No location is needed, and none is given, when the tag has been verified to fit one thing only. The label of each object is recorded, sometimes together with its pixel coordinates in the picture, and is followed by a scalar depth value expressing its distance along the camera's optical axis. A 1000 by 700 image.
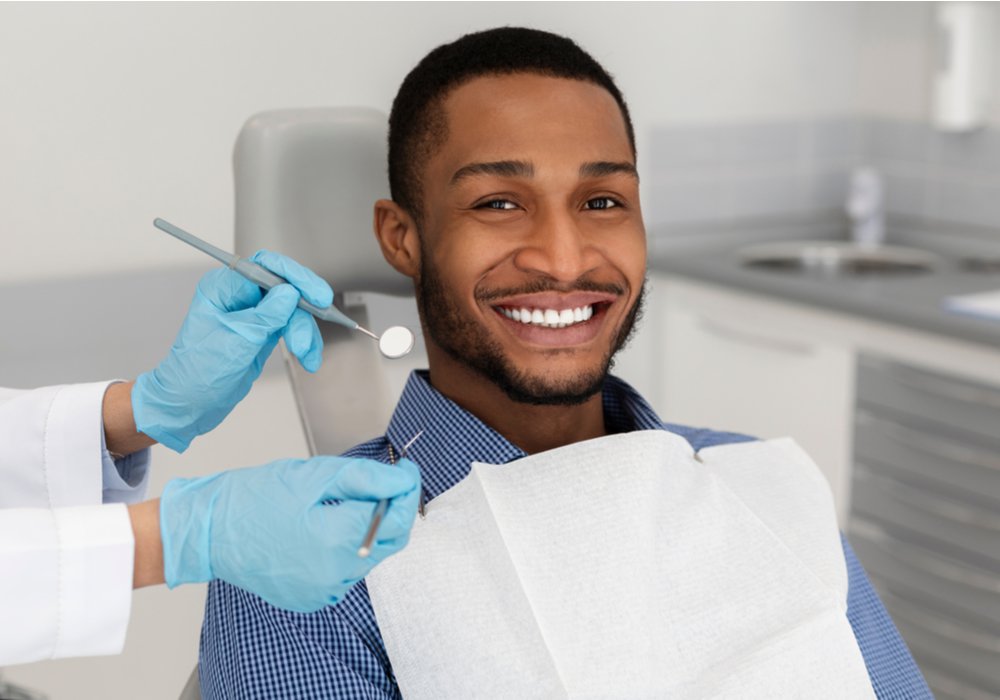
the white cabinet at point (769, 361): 2.49
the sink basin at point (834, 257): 3.04
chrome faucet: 3.16
